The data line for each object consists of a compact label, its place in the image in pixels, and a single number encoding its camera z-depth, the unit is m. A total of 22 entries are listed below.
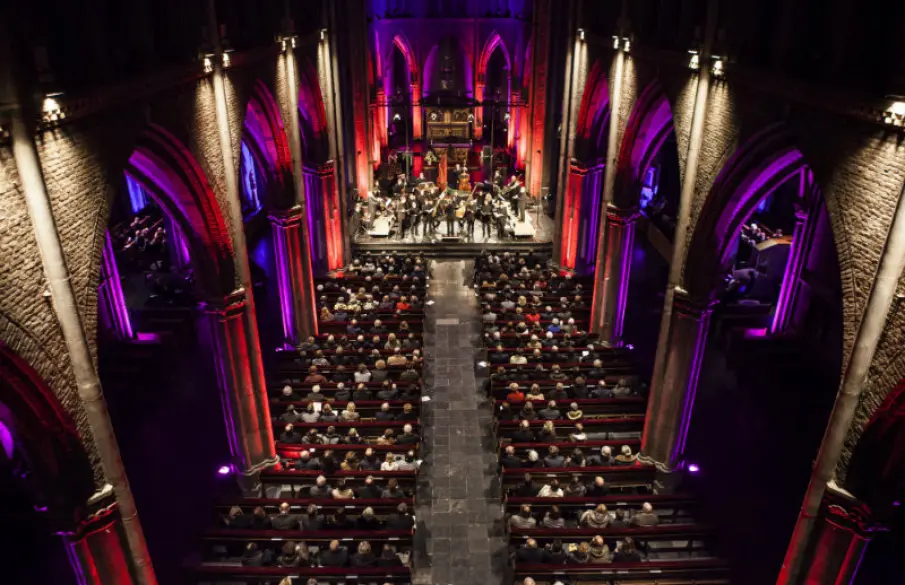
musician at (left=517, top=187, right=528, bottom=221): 25.84
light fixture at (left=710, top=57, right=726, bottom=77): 10.10
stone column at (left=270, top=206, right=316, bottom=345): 16.81
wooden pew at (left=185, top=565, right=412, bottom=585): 9.80
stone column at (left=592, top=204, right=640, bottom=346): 16.84
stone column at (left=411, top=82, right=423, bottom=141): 34.28
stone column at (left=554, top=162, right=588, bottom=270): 21.08
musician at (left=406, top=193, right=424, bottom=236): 24.50
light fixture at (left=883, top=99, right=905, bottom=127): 6.13
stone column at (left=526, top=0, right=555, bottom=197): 26.89
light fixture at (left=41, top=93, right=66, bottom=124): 6.09
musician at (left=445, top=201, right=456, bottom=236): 24.42
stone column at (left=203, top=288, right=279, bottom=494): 12.09
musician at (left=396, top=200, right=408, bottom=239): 24.30
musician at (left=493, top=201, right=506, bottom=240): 24.83
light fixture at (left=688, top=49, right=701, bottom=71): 10.80
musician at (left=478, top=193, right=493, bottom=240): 24.52
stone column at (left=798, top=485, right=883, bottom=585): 7.04
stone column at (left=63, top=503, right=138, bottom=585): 7.12
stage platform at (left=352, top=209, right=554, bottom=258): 24.27
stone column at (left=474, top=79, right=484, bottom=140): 33.92
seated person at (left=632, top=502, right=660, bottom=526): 10.91
